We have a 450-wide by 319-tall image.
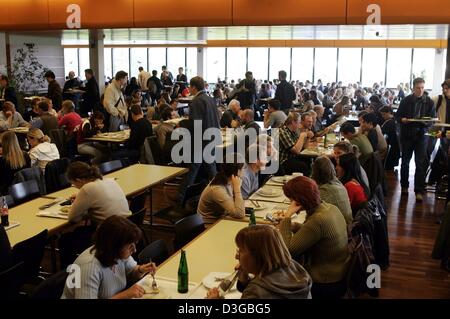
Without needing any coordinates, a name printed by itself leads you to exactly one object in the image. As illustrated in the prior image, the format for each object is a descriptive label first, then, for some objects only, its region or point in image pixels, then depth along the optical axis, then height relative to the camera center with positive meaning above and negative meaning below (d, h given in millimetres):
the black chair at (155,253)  3229 -1095
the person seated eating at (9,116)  9154 -695
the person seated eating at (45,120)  8203 -676
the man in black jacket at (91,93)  10977 -332
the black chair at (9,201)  4543 -1078
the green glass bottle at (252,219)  3925 -1043
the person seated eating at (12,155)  5793 -865
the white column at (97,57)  11898 +456
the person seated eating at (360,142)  6308 -728
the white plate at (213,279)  2910 -1122
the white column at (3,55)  13394 +530
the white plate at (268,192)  4906 -1058
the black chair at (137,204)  4516 -1078
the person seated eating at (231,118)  9250 -702
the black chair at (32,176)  5273 -1016
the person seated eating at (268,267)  2436 -875
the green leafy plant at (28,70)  13719 +162
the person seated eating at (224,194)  4273 -946
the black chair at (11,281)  2982 -1178
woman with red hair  3371 -1028
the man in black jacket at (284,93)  11406 -281
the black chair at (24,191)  4742 -1047
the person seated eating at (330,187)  4035 -821
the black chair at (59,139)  7906 -933
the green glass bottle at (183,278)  2867 -1084
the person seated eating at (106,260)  2729 -960
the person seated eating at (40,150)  6039 -839
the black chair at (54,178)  5527 -1060
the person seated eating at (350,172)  4684 -820
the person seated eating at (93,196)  4086 -928
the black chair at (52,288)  2557 -1039
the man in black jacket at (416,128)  7613 -660
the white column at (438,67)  19828 +571
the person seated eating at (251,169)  5023 -866
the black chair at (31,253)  3391 -1155
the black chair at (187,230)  3750 -1089
